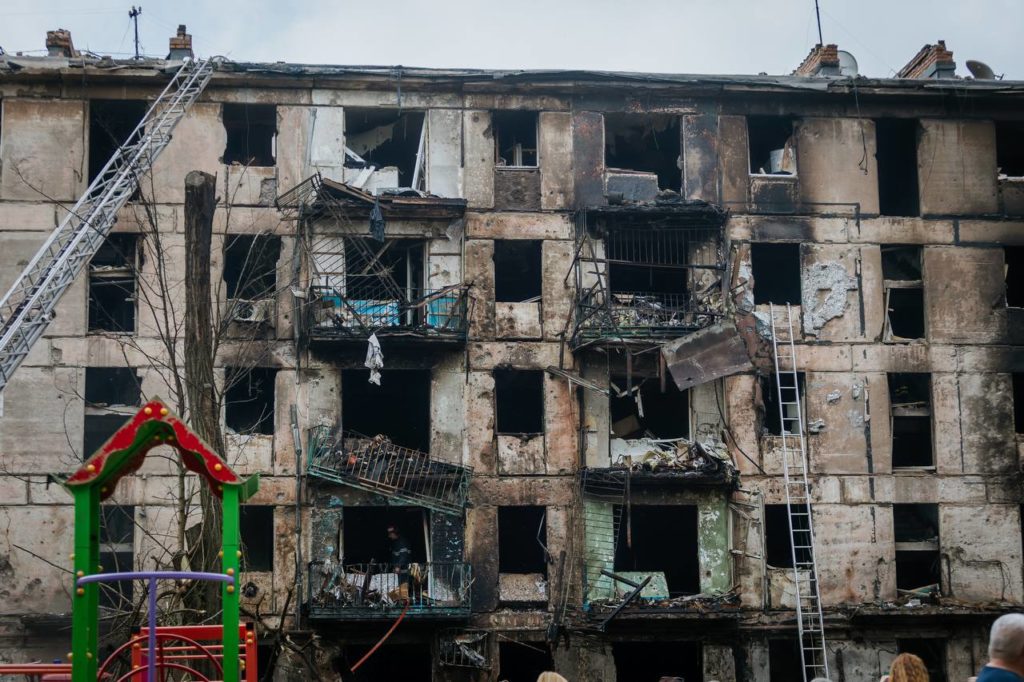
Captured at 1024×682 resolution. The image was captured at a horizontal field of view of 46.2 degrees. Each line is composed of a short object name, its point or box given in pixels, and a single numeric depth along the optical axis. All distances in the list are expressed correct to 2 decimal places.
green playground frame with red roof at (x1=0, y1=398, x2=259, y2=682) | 10.53
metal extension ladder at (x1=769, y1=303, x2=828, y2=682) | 26.78
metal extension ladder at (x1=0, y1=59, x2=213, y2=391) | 21.14
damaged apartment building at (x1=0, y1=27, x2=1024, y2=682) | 26.48
